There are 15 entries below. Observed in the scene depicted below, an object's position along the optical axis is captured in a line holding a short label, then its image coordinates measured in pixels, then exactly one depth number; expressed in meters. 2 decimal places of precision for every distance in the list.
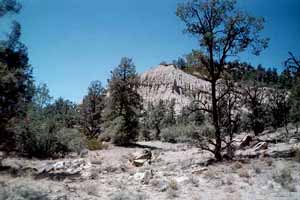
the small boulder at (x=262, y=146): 19.29
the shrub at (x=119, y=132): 33.62
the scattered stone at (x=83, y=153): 23.91
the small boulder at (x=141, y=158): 17.20
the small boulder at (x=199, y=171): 12.79
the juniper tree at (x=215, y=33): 15.80
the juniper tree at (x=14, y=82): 14.22
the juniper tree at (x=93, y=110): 48.88
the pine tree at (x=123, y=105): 34.50
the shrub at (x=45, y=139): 21.75
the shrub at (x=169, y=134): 54.18
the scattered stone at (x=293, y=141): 23.39
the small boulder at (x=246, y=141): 23.12
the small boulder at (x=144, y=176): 11.26
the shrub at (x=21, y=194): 7.80
